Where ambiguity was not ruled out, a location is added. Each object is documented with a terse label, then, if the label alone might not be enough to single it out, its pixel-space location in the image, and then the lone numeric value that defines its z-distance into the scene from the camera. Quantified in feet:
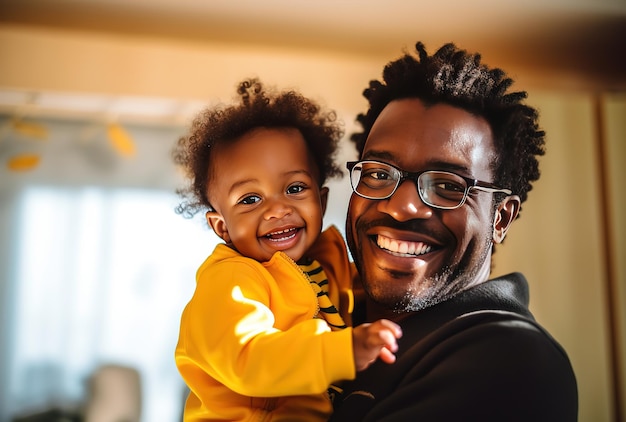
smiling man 2.78
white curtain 10.43
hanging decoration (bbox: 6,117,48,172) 10.62
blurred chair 10.27
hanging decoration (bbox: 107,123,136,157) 10.91
